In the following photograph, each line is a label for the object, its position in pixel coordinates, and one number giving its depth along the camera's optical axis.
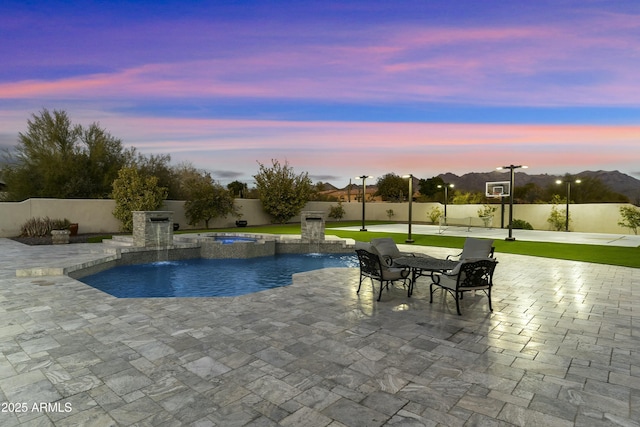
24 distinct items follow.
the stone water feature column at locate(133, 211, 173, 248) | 11.44
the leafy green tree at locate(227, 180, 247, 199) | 53.71
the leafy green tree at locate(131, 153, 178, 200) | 24.49
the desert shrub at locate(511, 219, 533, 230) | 22.34
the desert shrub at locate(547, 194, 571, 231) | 21.88
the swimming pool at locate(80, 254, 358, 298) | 7.66
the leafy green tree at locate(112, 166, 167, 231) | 17.62
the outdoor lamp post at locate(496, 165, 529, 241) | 14.41
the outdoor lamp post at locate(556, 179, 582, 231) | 20.38
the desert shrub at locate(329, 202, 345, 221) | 29.20
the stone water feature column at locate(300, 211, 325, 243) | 12.89
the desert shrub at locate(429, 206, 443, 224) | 27.25
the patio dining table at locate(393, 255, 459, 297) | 5.88
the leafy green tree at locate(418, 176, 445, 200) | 60.75
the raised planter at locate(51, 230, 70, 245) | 13.53
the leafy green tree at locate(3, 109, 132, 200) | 20.38
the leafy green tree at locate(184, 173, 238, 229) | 21.05
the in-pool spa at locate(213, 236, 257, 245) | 15.18
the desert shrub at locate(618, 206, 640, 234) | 18.64
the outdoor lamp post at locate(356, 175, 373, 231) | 18.42
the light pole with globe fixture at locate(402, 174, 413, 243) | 14.42
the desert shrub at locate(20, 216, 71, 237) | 15.53
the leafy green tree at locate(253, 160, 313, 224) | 25.08
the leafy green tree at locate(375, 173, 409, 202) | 53.78
